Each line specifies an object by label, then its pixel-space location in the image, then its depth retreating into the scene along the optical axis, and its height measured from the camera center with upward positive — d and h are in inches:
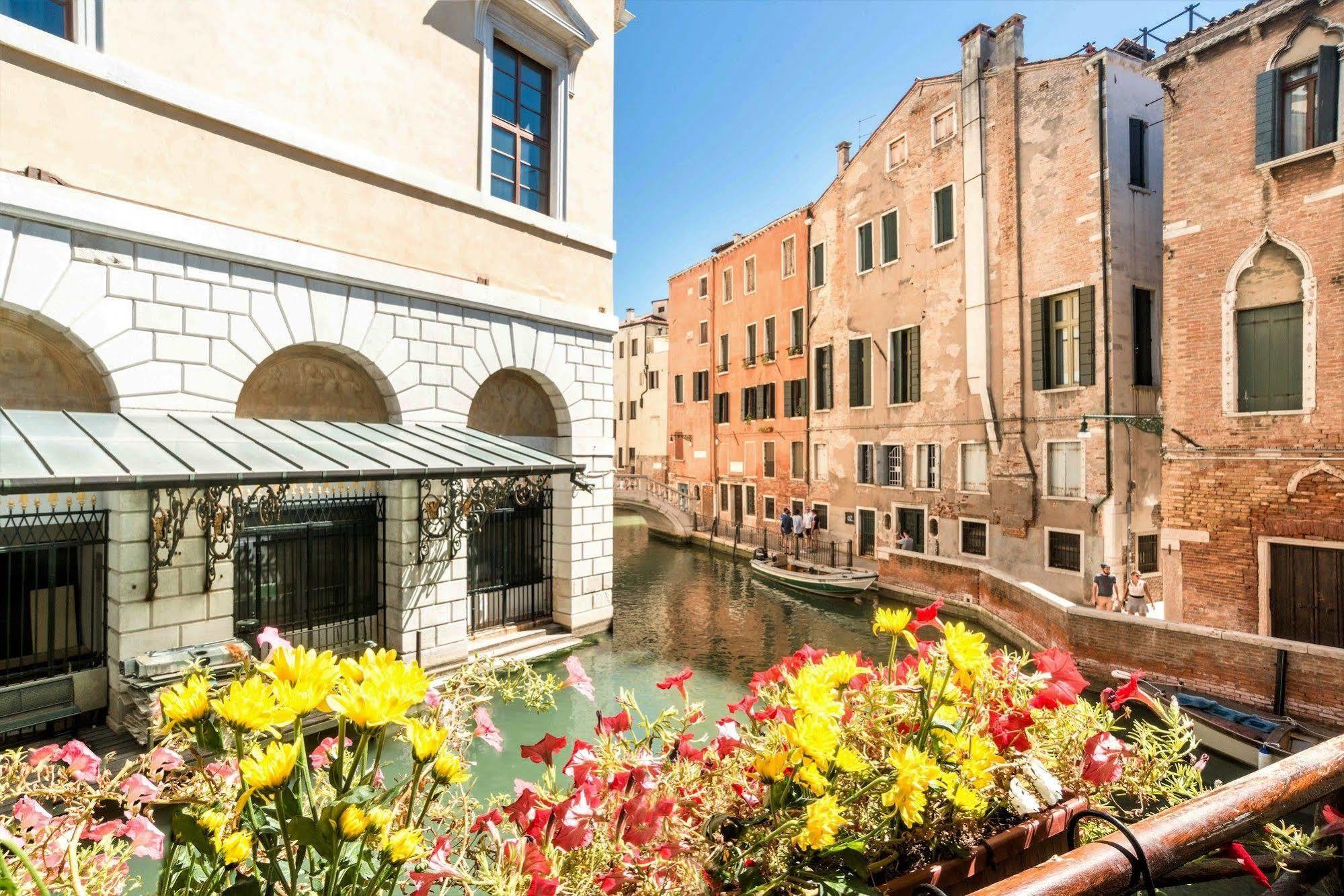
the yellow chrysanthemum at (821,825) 49.4 -27.5
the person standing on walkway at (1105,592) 510.3 -105.3
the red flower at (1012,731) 66.1 -27.5
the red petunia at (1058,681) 68.4 -24.1
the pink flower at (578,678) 75.0 -25.5
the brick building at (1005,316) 563.8 +137.5
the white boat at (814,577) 704.4 -135.4
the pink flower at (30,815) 56.4 -30.3
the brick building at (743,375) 967.6 +133.0
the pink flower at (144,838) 55.1 -31.8
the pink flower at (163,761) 58.2 -26.6
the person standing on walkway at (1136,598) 477.1 -103.3
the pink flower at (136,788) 54.6 -27.4
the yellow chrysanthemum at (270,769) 39.2 -18.5
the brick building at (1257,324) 382.6 +79.9
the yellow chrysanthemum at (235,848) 42.3 -25.0
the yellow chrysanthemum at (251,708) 42.9 -16.5
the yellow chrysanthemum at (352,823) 38.2 -21.1
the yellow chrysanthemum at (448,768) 48.3 -22.7
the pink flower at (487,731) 69.1 -29.2
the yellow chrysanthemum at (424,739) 43.3 -18.5
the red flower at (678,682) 80.1 -27.6
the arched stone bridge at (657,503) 1146.0 -87.0
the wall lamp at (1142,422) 527.5 +25.8
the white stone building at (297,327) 226.1 +55.8
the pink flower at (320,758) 65.4 -31.7
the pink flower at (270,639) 52.9 -16.5
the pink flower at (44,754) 59.7 -27.4
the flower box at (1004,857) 55.6 -36.1
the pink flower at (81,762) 58.2 -27.6
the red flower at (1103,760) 65.0 -30.0
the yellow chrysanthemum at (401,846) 40.8 -23.9
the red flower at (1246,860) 51.7 -32.7
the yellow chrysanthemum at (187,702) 45.0 -16.8
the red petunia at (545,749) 68.7 -30.5
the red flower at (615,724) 72.4 -29.2
